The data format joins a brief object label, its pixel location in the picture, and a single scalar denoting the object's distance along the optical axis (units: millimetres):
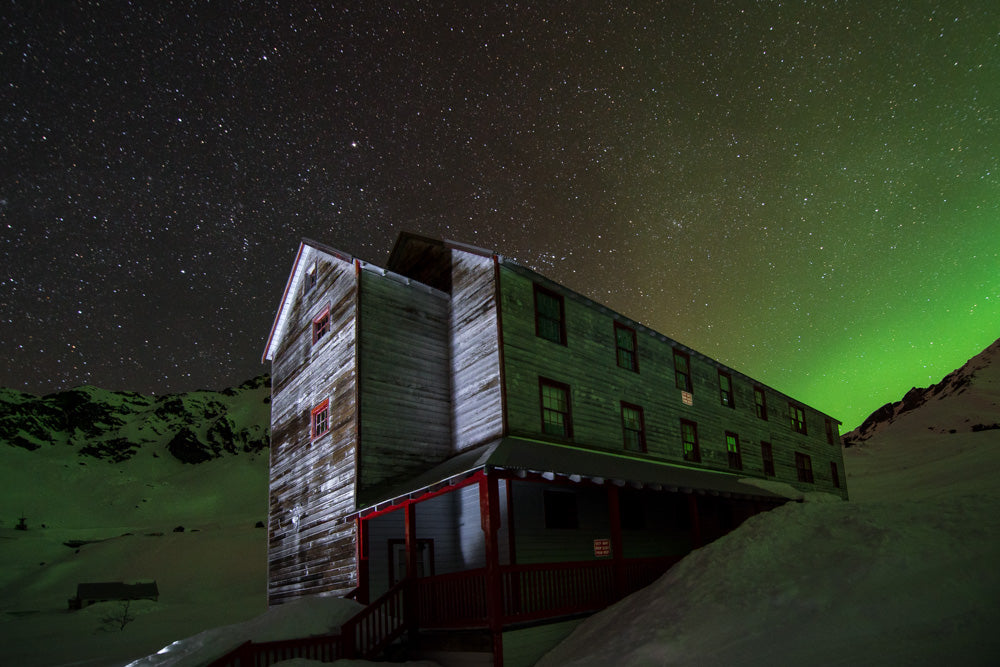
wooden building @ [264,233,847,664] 15180
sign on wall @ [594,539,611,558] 17922
